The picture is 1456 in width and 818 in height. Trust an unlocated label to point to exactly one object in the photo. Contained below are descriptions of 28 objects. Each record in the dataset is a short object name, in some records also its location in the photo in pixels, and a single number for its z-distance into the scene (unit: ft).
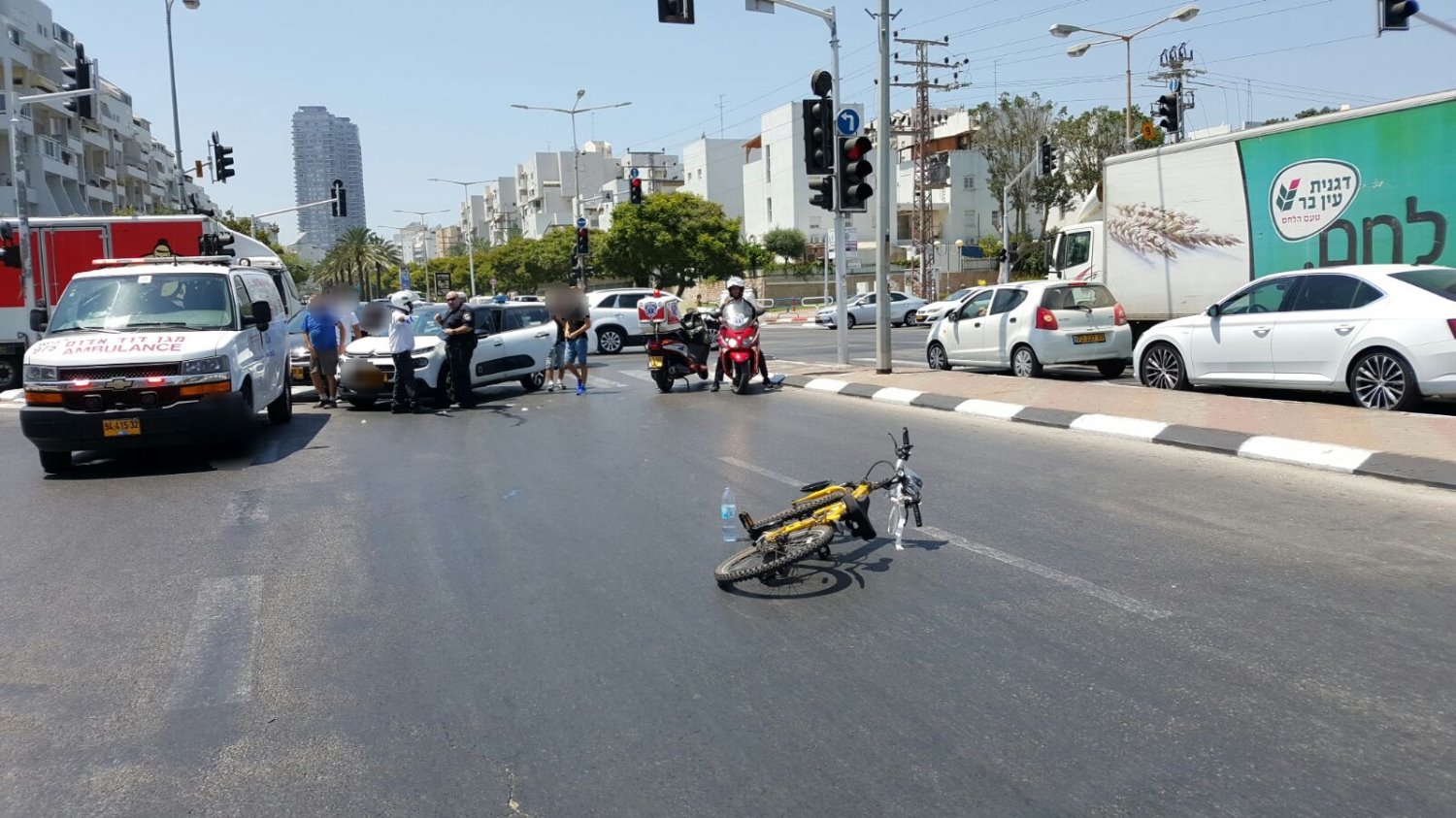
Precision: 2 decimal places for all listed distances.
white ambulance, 33.14
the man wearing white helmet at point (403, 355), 49.19
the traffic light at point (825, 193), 59.62
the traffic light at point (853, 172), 57.57
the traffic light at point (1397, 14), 62.49
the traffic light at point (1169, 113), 94.12
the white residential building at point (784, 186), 270.05
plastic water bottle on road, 20.99
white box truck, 42.34
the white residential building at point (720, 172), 337.52
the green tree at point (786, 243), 263.49
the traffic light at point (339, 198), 123.95
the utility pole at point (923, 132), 164.14
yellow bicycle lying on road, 19.07
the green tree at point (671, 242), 217.15
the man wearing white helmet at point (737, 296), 53.21
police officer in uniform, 52.54
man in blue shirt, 52.60
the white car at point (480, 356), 52.39
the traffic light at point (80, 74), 74.13
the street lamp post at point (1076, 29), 96.89
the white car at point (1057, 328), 53.11
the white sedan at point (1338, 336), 34.86
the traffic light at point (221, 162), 106.52
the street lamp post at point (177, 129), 113.70
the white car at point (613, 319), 93.25
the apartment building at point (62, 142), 164.25
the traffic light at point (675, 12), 56.75
